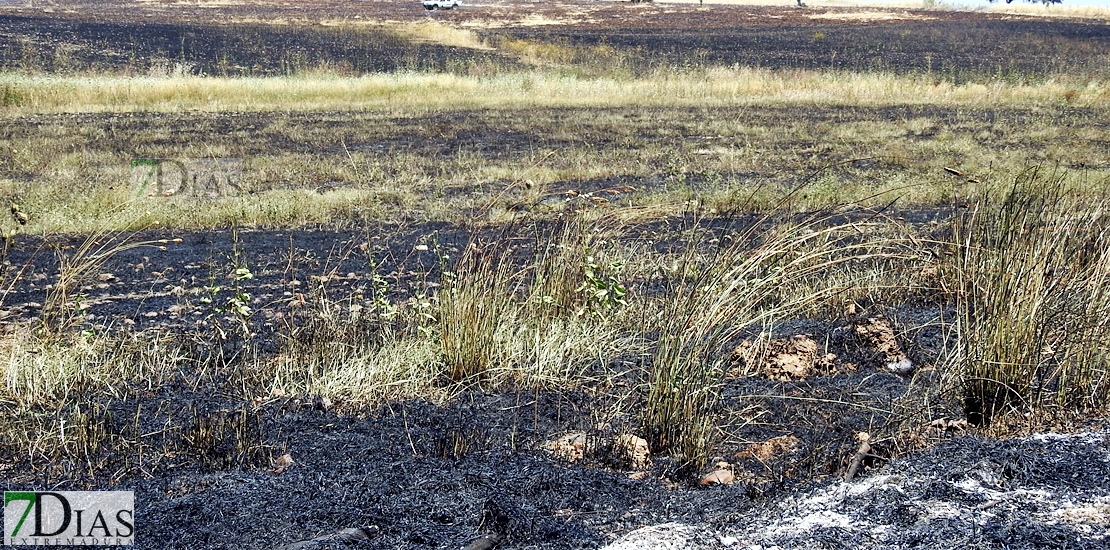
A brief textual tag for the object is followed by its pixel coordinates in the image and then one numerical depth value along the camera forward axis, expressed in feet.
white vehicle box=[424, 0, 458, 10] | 193.57
